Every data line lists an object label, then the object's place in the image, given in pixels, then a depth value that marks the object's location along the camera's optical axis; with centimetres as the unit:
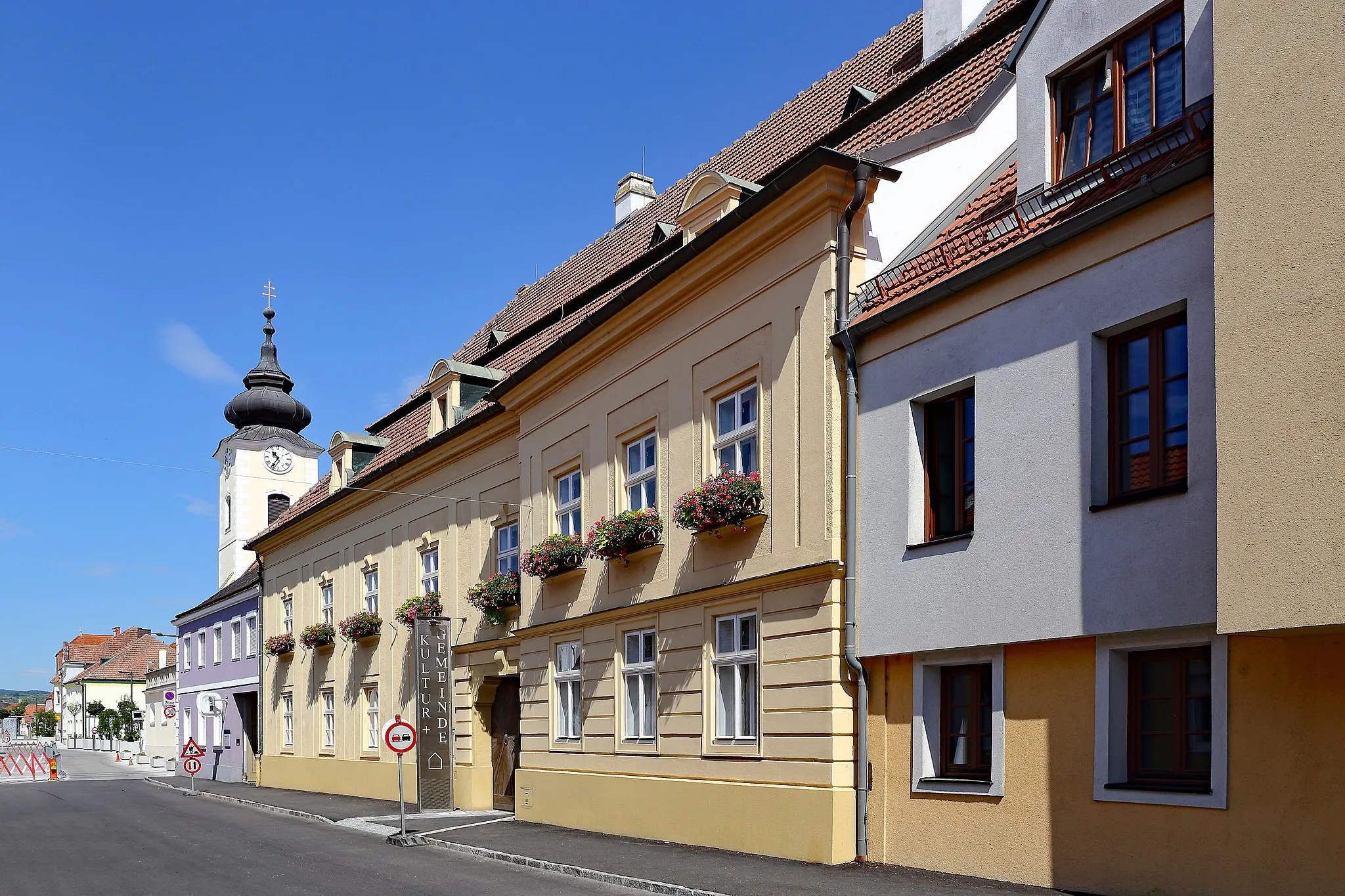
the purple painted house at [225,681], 4094
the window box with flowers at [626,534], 1789
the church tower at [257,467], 5831
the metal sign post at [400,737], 1973
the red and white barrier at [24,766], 5044
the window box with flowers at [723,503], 1552
